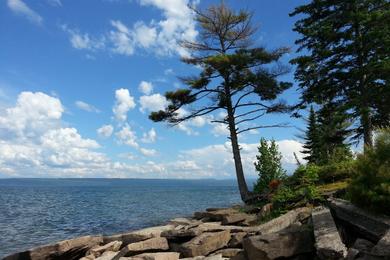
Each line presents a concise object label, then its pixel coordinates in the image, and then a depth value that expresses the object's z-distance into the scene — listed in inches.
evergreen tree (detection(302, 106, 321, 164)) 1701.3
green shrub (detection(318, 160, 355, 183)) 796.0
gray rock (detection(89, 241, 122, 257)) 630.5
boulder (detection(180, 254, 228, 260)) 441.2
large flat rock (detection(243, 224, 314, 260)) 369.1
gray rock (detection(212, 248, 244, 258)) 459.6
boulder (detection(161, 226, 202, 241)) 541.1
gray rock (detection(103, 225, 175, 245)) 613.3
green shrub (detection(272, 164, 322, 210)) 632.4
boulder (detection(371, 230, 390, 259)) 288.8
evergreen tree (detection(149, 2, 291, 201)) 1073.5
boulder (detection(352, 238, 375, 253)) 315.0
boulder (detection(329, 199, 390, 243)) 349.4
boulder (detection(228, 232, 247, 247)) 489.8
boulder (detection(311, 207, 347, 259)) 315.3
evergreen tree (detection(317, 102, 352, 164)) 928.9
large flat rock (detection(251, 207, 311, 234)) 486.0
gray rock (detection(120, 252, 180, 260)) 475.5
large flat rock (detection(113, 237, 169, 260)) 515.8
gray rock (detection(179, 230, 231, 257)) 484.7
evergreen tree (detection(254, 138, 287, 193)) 1005.2
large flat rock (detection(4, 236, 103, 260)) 624.9
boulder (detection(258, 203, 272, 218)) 653.3
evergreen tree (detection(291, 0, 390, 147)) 924.3
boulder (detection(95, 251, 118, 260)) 570.7
